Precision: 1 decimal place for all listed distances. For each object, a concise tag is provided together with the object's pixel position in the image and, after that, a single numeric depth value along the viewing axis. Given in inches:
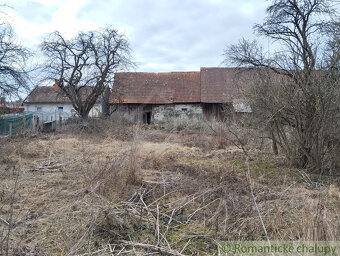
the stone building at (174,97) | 1011.9
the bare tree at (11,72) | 538.4
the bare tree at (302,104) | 218.4
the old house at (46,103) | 1406.0
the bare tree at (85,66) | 833.5
